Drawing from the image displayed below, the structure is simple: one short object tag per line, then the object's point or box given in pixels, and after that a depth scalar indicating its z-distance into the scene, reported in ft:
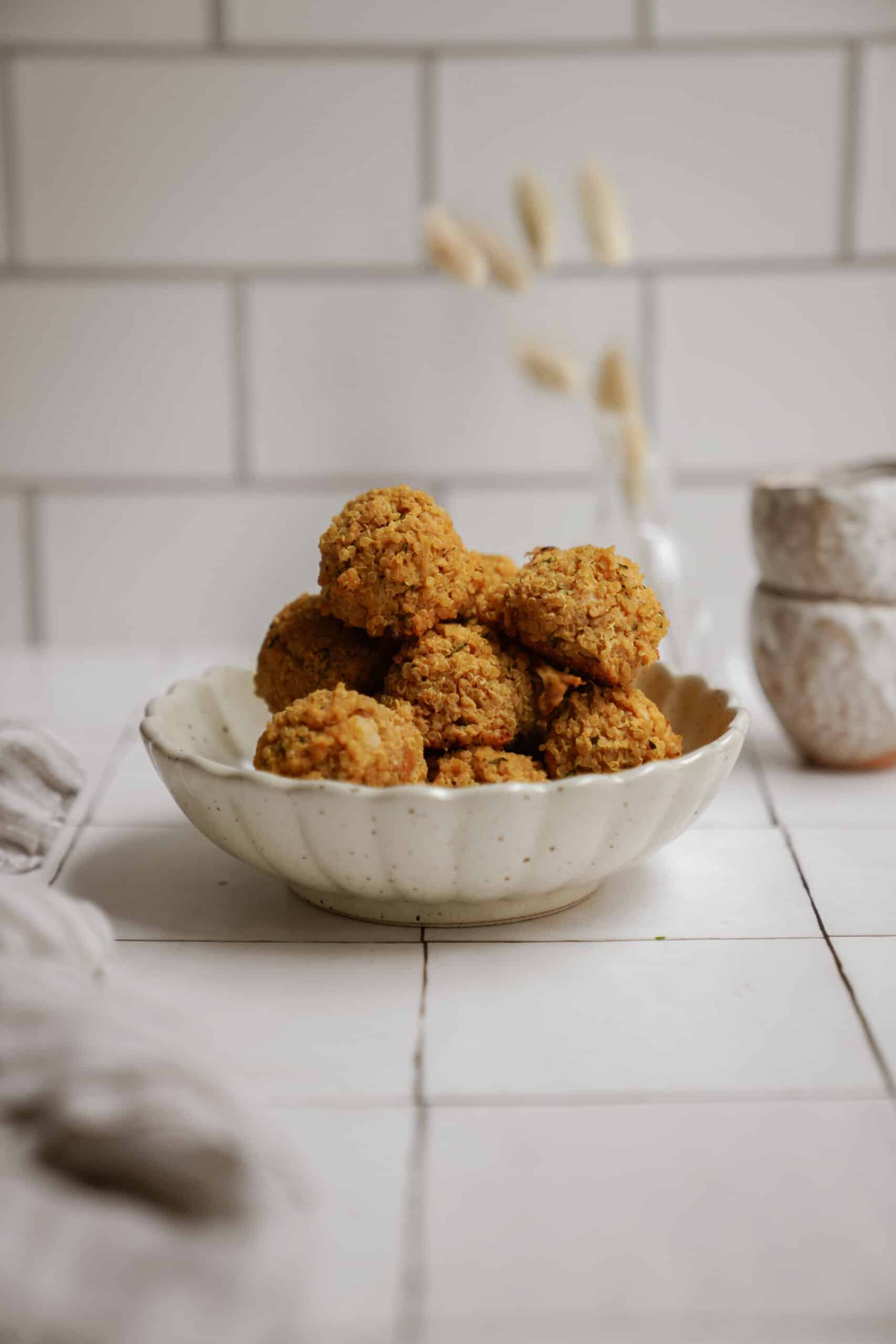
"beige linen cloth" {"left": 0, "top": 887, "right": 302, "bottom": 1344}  1.45
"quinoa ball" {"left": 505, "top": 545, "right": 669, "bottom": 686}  2.43
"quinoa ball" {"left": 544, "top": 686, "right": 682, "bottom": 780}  2.45
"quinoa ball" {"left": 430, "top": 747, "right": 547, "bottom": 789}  2.44
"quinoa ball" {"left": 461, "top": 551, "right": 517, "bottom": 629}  2.61
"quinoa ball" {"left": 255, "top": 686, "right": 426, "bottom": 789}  2.31
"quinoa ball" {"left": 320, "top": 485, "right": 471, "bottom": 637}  2.46
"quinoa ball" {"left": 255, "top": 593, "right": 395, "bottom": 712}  2.61
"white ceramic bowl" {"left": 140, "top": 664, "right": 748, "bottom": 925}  2.23
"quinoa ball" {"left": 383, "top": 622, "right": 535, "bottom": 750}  2.47
